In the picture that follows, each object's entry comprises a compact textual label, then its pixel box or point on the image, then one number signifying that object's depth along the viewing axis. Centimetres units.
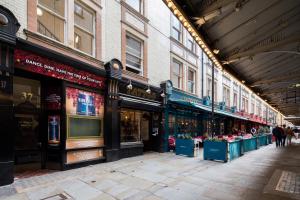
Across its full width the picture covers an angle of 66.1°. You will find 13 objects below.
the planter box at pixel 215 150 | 1101
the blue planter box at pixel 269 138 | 2280
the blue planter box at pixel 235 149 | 1147
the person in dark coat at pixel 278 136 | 1981
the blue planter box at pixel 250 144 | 1487
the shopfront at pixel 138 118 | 1143
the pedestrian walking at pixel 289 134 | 2298
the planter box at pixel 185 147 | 1236
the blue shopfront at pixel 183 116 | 1438
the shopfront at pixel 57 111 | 793
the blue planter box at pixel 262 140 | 1962
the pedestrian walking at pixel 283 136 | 1998
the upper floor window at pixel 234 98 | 2923
